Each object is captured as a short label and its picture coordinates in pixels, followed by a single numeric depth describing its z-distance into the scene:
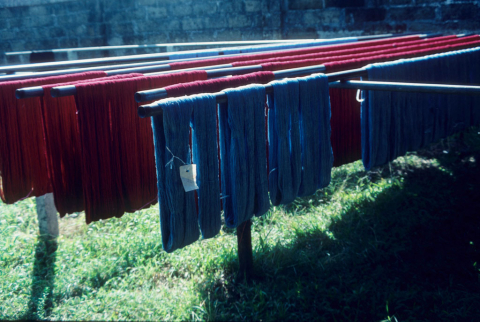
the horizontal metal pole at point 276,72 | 2.49
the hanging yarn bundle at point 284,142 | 2.29
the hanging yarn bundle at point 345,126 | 2.96
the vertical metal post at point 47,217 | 3.85
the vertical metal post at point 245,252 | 3.02
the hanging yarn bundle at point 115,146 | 2.20
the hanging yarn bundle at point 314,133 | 2.40
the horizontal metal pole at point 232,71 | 2.58
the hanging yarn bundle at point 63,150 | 2.39
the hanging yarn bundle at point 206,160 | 2.00
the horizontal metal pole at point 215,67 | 2.72
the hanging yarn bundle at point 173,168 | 1.91
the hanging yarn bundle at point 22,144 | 2.42
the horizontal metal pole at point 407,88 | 2.21
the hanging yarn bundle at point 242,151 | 2.13
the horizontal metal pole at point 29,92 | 2.11
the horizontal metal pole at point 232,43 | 4.50
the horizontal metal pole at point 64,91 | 2.04
